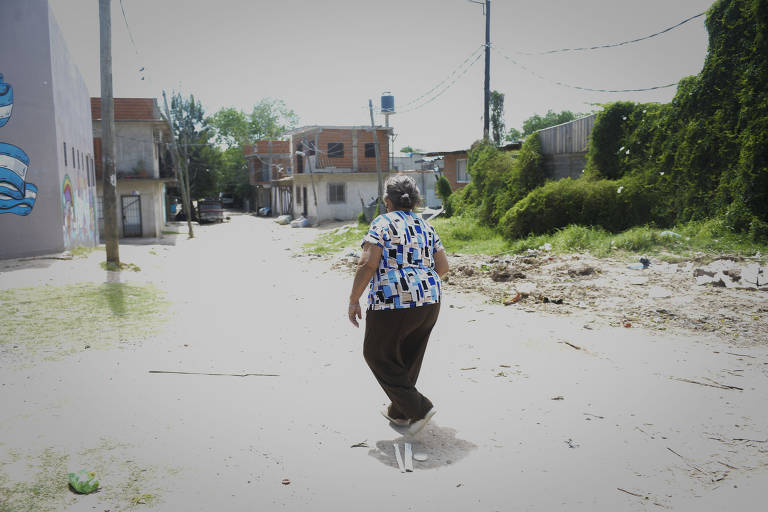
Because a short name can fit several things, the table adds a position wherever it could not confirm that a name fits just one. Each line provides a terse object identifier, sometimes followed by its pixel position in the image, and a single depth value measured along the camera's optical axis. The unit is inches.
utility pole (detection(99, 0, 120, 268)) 574.2
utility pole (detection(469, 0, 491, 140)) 910.4
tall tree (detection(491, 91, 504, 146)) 1844.2
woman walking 150.3
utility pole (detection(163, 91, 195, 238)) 1176.2
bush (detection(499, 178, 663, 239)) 562.3
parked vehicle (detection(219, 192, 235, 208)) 2979.1
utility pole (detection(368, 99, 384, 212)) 1197.1
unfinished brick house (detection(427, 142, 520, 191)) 1347.2
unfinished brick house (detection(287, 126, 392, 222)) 1573.6
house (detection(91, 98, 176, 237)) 1180.5
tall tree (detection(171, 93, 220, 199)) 2188.7
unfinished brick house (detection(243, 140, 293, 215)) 2086.6
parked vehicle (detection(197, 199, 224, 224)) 1770.4
